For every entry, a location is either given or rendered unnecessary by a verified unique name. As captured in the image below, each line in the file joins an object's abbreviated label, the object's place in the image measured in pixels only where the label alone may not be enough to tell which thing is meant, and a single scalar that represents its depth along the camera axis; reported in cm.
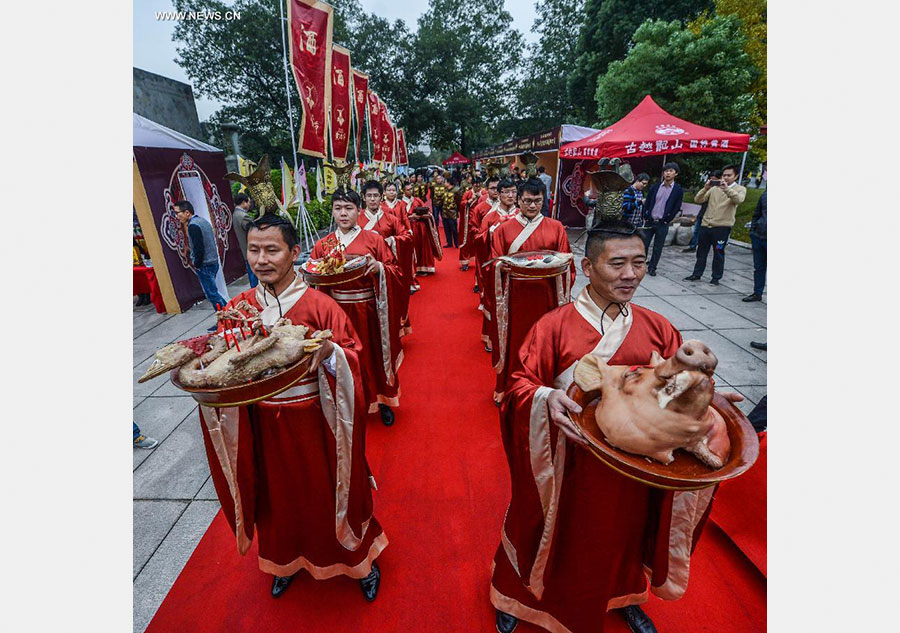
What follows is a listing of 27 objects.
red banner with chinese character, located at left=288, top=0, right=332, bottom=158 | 562
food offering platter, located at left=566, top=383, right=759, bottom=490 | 121
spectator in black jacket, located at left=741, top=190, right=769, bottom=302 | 674
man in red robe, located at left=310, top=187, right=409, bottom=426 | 395
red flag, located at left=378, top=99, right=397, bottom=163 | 1440
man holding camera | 760
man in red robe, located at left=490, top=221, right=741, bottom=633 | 180
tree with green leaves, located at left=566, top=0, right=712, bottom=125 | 1853
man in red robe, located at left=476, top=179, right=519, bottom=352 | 507
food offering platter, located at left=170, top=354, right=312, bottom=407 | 145
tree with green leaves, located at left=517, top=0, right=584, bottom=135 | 2867
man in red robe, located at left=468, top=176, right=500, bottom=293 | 816
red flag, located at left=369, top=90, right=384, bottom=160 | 1338
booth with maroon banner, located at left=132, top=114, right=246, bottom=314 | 680
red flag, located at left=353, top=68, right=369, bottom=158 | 1070
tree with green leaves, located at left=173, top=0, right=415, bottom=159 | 2311
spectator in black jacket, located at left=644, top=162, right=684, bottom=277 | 833
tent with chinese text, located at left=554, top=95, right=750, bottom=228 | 883
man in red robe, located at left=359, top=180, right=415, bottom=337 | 555
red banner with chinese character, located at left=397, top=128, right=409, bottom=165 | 2138
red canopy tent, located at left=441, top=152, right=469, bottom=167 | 3200
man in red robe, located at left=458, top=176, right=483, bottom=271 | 1015
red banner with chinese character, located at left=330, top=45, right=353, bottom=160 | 778
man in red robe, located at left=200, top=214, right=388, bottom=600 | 204
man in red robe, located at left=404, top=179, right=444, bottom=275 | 966
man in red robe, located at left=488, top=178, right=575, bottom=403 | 404
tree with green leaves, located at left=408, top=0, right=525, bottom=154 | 3127
